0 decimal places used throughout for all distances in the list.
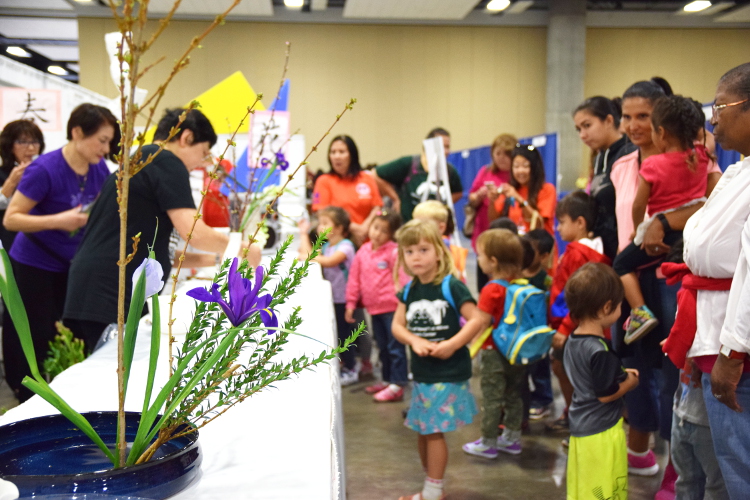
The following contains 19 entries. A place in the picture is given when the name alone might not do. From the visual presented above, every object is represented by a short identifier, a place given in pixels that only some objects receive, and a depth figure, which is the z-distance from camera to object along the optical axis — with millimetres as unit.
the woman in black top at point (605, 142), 2648
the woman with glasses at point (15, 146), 3299
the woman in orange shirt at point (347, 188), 4082
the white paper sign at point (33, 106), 3824
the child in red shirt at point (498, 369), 2623
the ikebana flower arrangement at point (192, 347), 700
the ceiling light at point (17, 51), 12031
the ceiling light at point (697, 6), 10218
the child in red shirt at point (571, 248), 2605
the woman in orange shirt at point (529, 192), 3678
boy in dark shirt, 1992
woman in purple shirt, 2395
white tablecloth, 792
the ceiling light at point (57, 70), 13777
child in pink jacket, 3557
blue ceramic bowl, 644
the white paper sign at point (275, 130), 3434
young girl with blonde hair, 2270
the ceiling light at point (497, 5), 9969
